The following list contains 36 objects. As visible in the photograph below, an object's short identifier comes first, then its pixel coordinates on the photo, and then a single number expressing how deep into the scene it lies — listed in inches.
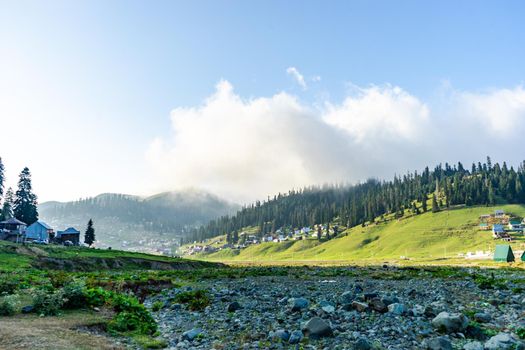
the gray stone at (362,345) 460.4
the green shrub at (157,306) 846.0
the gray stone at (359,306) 659.4
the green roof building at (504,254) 3806.6
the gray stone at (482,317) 605.9
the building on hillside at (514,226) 7134.8
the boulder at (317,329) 524.4
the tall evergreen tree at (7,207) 4216.0
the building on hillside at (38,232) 3816.4
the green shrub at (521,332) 522.6
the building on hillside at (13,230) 3548.2
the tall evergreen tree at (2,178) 4173.7
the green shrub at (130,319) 600.8
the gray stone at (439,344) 453.7
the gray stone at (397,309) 629.0
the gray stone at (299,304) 698.2
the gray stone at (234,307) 757.9
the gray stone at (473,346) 447.8
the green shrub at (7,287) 870.4
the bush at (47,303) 666.2
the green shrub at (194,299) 830.5
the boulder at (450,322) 535.2
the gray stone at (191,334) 557.7
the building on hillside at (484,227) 7188.0
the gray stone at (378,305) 643.3
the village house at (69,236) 4473.4
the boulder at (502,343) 450.0
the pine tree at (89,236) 4630.9
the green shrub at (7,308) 636.7
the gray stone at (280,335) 523.5
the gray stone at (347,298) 754.2
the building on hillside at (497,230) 6585.1
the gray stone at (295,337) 506.9
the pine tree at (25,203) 4239.7
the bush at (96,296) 751.1
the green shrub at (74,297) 726.5
